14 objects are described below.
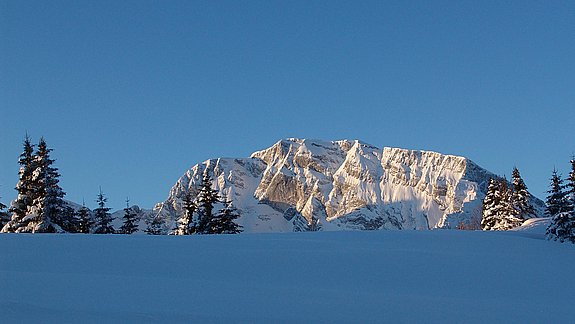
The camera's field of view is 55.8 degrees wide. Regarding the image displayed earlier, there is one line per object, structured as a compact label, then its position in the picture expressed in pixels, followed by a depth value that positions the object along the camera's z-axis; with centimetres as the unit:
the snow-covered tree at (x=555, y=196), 3692
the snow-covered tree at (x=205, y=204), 3841
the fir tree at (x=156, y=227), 5261
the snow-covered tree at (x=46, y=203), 3159
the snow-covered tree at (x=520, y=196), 4759
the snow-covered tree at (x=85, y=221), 4370
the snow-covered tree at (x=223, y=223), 3809
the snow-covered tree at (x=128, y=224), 4556
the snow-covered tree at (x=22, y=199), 3248
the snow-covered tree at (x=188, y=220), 3803
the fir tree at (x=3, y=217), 3628
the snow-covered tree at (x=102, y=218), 4190
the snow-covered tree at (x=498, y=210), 4472
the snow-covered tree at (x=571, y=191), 3069
